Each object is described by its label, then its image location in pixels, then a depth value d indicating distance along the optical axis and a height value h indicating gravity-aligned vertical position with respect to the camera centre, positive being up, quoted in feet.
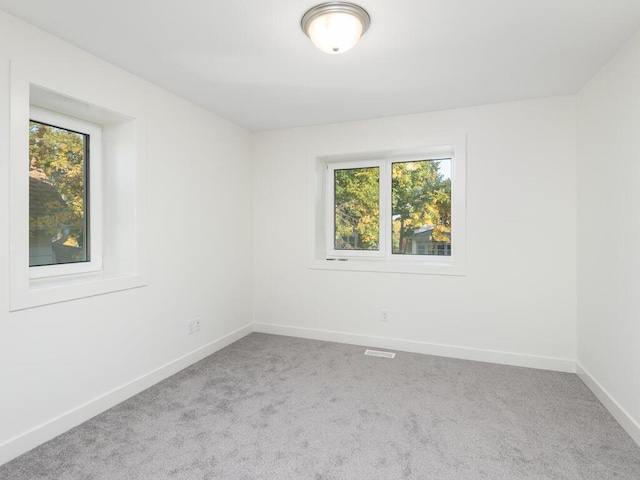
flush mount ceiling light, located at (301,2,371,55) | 5.87 +3.62
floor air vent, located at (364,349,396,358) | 11.05 -3.49
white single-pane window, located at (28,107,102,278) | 7.53 +0.97
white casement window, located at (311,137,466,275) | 11.77 +1.00
